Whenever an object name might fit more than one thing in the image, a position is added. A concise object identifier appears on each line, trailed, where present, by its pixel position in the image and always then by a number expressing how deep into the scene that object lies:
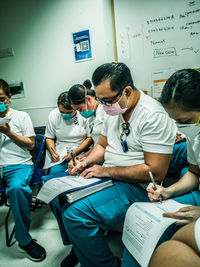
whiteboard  1.97
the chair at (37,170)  1.71
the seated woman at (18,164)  1.52
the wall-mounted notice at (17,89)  2.76
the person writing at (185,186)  0.65
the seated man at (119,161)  1.08
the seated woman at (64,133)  2.05
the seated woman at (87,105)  1.79
